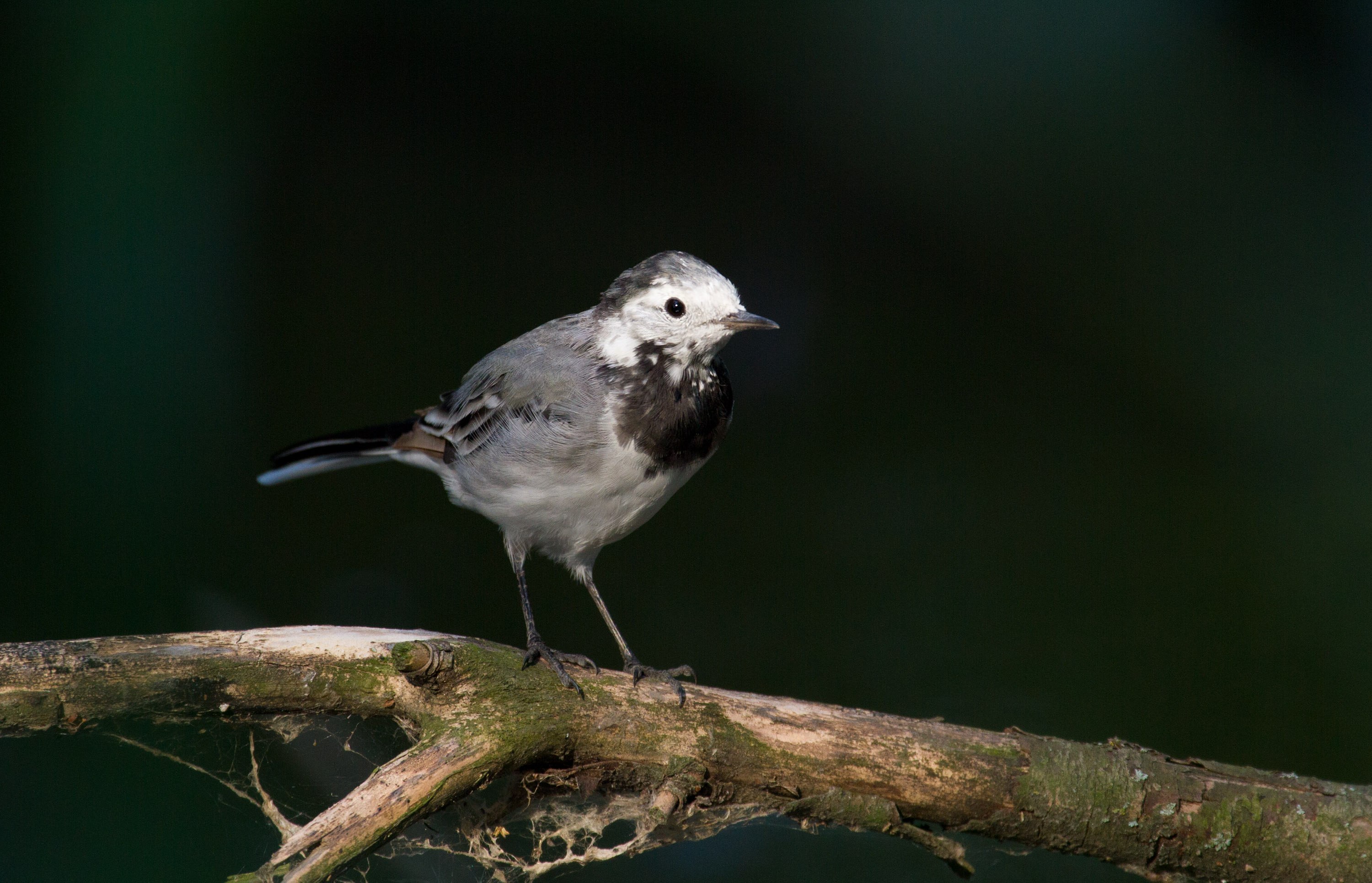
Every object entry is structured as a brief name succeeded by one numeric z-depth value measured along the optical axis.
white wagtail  4.47
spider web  4.44
